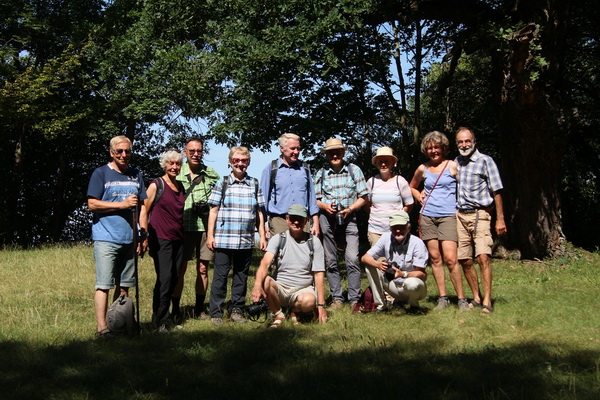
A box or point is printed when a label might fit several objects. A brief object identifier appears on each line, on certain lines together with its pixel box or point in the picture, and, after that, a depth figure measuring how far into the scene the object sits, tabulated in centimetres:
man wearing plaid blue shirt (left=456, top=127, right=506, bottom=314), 707
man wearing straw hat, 768
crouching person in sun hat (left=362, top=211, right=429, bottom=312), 694
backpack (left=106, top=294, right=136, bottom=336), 596
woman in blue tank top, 725
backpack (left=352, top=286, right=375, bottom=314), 732
